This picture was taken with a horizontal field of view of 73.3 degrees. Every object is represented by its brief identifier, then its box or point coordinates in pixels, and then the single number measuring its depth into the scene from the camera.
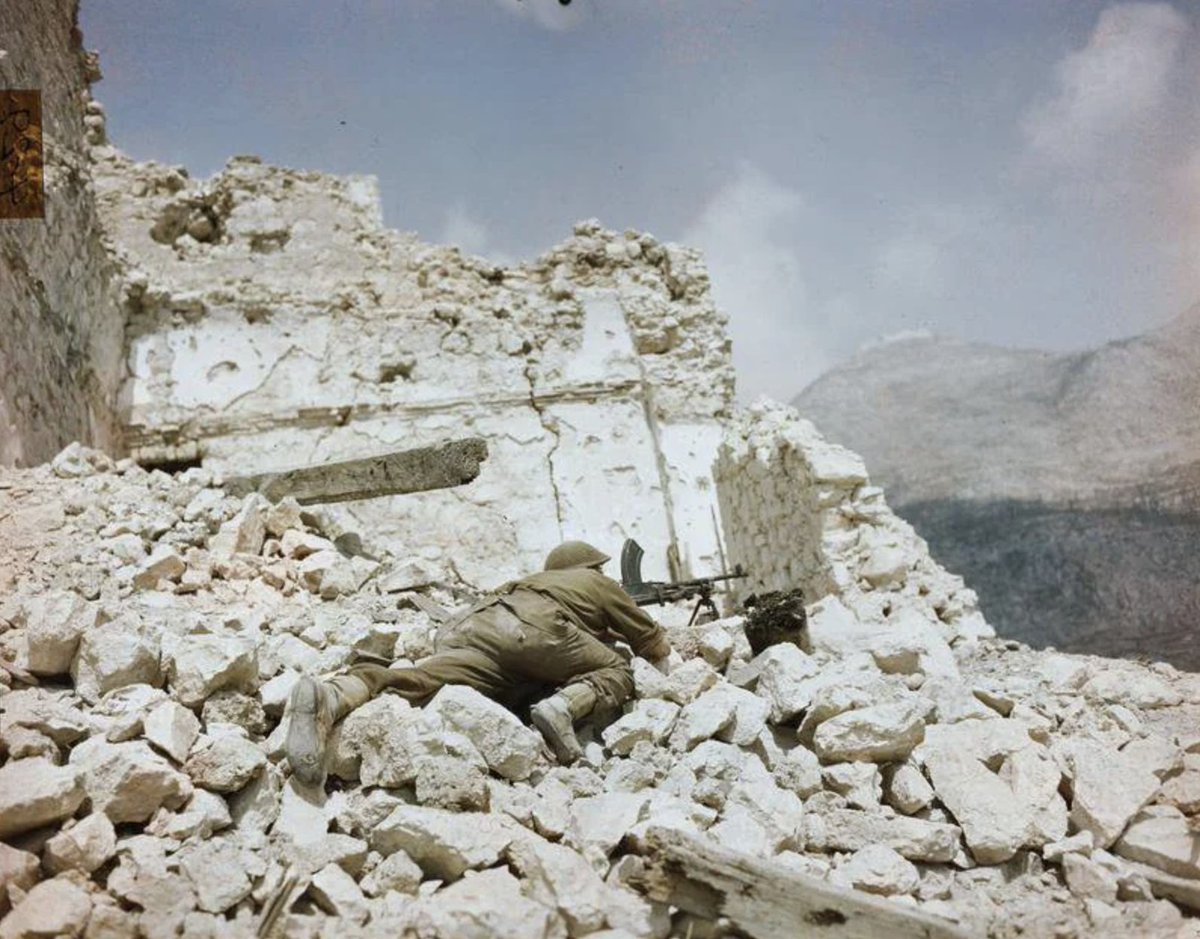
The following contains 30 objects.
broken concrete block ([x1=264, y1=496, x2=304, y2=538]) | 4.61
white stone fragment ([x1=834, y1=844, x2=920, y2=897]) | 2.37
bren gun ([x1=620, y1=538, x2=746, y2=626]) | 4.88
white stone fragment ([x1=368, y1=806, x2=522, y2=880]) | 2.23
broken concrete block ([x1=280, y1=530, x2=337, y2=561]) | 4.45
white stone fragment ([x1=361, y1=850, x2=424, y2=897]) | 2.19
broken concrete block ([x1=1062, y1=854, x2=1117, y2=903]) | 2.41
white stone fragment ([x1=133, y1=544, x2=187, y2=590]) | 3.67
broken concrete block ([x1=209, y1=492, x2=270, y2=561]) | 4.19
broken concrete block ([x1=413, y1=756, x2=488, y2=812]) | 2.46
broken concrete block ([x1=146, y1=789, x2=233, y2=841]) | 2.22
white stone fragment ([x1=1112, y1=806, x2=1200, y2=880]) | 2.47
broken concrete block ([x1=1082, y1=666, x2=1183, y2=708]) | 3.66
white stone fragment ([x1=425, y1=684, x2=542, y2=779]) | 2.73
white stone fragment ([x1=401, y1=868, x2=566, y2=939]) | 1.97
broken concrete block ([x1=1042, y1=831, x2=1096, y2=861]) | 2.54
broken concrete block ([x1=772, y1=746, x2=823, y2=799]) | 2.84
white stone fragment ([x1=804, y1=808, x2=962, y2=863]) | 2.55
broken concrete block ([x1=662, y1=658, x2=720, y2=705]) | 3.29
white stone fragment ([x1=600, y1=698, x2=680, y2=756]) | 3.00
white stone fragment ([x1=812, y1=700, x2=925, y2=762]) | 2.91
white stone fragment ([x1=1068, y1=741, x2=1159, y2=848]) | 2.63
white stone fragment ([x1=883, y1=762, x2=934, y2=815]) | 2.76
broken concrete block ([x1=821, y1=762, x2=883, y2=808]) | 2.77
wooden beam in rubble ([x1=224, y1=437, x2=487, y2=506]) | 5.54
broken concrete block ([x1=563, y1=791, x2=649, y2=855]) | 2.38
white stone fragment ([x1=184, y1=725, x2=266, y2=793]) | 2.41
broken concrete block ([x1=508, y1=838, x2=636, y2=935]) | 2.06
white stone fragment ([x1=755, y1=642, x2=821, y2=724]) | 3.20
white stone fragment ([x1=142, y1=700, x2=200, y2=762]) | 2.42
